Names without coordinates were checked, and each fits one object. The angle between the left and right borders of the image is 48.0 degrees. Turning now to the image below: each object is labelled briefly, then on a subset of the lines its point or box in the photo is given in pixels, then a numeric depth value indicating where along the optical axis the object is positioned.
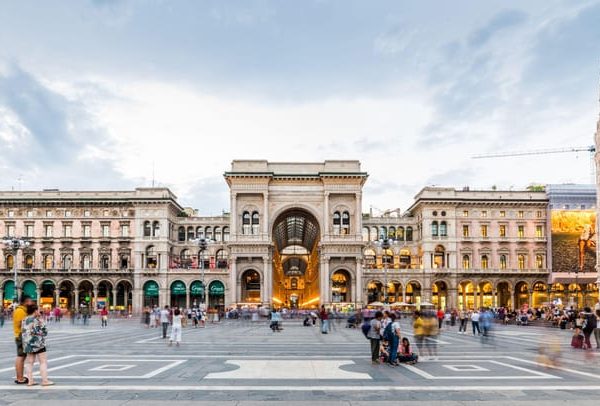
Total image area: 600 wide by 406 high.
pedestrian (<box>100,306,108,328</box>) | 52.24
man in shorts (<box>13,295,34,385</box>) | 15.30
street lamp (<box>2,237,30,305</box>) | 55.24
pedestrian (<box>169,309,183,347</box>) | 28.45
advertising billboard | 92.75
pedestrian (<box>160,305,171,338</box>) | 34.62
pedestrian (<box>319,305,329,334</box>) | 40.47
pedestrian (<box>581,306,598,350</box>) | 27.45
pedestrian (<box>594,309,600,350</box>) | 27.41
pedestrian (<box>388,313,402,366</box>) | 20.28
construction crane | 123.07
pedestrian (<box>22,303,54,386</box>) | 14.86
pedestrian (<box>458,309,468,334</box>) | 42.06
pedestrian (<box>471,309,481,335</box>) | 37.97
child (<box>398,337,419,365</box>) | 20.70
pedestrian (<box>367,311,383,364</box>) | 20.59
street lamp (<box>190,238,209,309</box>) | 62.09
